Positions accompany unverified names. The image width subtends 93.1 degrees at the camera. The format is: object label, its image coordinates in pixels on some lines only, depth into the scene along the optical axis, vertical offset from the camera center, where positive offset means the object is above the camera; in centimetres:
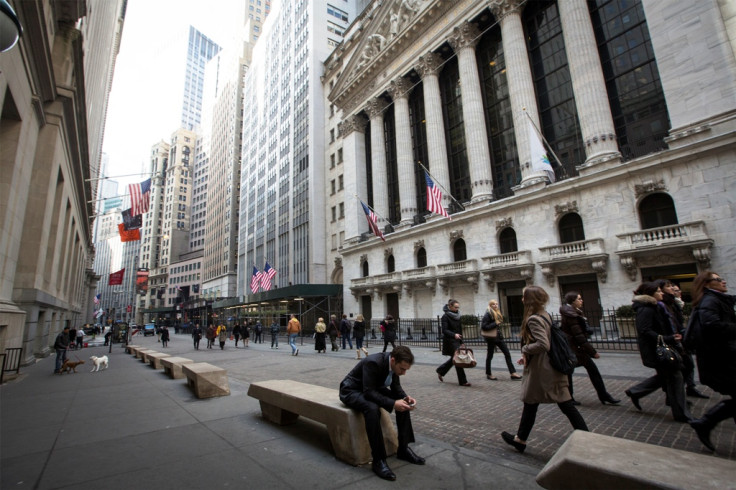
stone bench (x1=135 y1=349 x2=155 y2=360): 1681 -161
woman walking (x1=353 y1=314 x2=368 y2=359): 1742 -95
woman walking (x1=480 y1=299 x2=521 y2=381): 891 -62
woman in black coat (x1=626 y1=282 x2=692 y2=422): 510 -70
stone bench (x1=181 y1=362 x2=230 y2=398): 759 -140
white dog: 1357 -154
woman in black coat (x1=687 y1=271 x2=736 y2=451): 403 -60
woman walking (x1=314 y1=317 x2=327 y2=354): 1852 -128
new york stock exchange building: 1677 +1002
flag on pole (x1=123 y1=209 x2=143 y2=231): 2350 +669
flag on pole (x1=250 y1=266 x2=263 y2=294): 3331 +323
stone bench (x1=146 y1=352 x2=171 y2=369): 1307 -148
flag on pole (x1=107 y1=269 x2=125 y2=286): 3588 +450
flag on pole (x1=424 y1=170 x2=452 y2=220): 2222 +685
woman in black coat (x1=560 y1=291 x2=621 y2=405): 607 -69
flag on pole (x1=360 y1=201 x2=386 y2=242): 2669 +682
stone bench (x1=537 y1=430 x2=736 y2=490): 205 -107
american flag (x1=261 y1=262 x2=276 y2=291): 3064 +329
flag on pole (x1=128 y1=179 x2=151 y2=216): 2120 +746
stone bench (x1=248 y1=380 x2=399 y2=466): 410 -133
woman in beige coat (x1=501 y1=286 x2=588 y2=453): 421 -97
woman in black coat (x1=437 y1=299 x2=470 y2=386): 857 -71
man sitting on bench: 390 -100
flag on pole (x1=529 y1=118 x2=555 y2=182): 1844 +778
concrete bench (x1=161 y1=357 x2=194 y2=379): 1050 -144
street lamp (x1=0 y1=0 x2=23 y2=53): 372 +327
